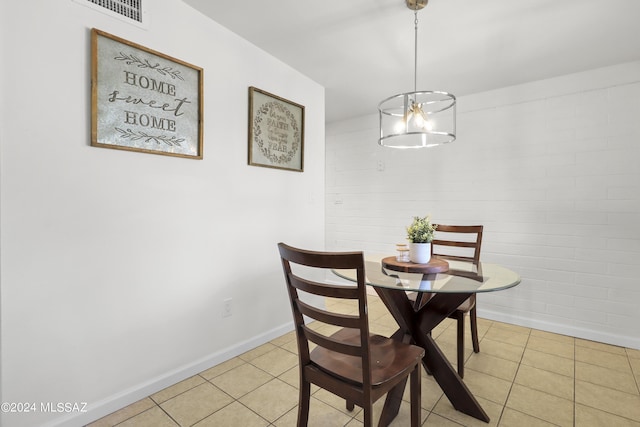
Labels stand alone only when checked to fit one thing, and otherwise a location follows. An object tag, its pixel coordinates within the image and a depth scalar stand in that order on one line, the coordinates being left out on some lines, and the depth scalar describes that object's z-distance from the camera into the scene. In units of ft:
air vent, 5.26
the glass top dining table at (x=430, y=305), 5.16
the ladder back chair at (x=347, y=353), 3.70
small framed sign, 7.92
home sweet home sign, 5.19
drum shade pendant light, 10.86
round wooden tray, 5.83
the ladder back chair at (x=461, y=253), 6.55
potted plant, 6.12
